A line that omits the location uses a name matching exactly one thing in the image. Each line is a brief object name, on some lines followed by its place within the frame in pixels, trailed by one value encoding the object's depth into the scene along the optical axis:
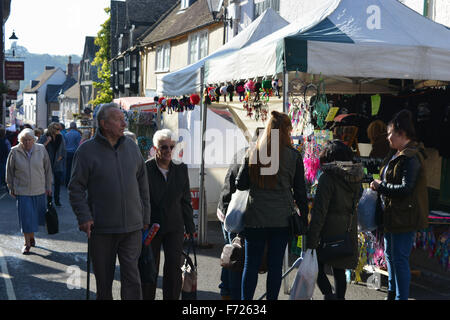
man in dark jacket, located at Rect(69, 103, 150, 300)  4.86
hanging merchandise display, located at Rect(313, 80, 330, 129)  6.56
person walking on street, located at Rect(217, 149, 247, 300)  5.36
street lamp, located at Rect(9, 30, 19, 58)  38.62
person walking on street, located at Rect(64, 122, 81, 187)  16.95
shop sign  33.16
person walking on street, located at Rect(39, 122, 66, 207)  13.67
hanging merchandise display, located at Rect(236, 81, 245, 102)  7.30
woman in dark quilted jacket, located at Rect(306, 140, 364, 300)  5.12
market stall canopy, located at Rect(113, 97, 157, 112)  17.39
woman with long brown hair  4.95
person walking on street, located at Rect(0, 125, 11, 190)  15.15
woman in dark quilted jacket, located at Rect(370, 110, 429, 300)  5.30
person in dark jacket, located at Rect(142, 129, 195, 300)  5.50
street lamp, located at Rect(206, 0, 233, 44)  20.98
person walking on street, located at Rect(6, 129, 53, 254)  8.74
